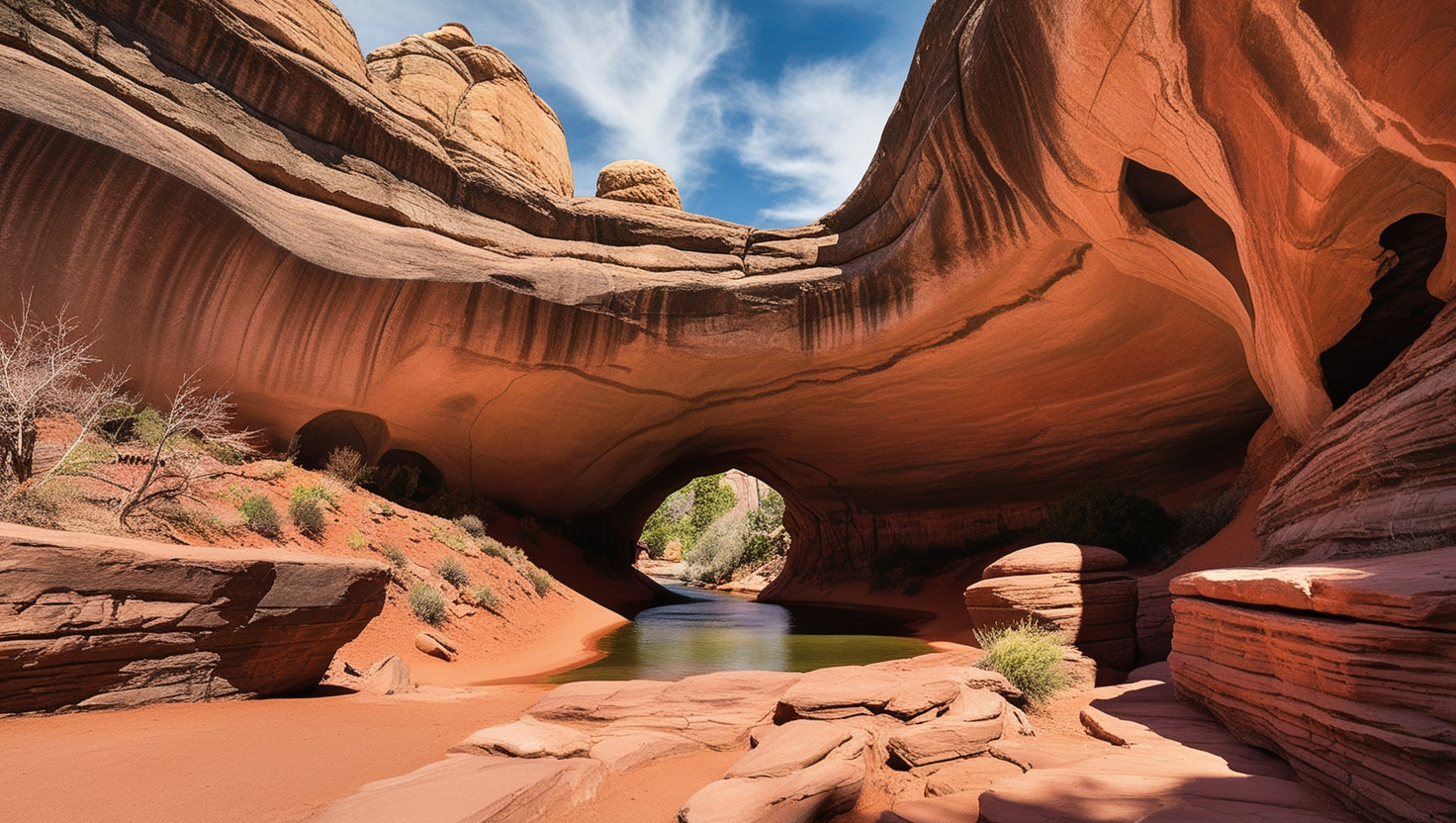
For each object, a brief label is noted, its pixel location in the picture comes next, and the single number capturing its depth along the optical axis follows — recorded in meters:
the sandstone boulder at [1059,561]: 7.93
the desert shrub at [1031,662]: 5.93
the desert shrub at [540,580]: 13.93
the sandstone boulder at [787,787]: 2.95
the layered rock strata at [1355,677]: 2.45
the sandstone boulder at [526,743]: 3.85
